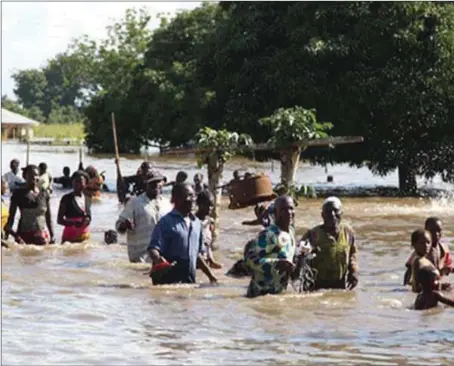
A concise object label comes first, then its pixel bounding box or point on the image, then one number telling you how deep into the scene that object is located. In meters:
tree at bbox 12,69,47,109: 161.38
